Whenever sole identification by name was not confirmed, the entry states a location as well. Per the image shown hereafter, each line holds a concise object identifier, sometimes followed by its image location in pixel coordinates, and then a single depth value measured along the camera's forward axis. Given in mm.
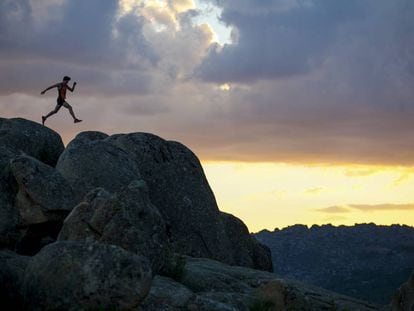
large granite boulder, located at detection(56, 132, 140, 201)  37950
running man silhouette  48000
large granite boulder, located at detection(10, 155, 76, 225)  31922
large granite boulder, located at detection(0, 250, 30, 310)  26141
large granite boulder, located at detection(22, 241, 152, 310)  24203
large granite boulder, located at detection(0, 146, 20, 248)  32031
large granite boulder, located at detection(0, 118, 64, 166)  41406
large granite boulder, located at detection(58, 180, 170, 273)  28328
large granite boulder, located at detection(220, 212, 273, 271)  48625
